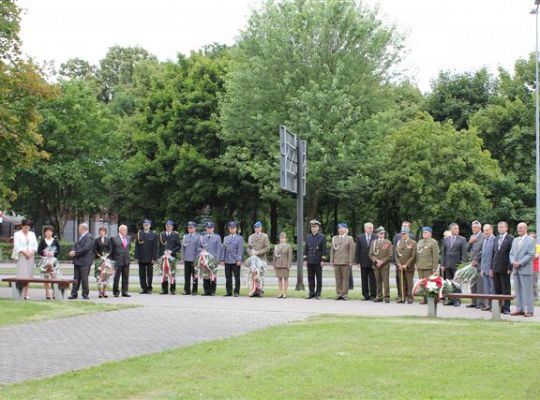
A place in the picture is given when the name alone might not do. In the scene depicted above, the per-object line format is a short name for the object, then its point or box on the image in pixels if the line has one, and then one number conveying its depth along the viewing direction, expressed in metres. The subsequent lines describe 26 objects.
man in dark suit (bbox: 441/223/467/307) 20.67
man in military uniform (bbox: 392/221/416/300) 21.23
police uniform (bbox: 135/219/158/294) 22.92
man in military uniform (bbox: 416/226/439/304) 20.75
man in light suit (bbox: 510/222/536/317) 17.55
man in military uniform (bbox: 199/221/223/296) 22.81
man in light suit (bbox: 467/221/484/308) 19.72
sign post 23.27
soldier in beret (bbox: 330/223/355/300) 21.75
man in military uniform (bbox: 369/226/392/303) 21.16
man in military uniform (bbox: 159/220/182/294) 23.12
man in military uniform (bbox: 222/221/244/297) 22.72
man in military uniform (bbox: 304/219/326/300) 21.89
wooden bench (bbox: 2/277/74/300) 19.88
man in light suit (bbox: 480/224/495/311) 18.70
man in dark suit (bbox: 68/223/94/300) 20.84
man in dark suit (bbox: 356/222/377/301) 21.59
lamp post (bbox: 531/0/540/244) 36.28
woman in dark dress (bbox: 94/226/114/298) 21.39
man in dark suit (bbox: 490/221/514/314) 18.25
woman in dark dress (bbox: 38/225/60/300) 21.53
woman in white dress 21.27
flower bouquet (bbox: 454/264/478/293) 19.83
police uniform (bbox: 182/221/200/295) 23.06
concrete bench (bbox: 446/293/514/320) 16.22
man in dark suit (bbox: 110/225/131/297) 21.62
